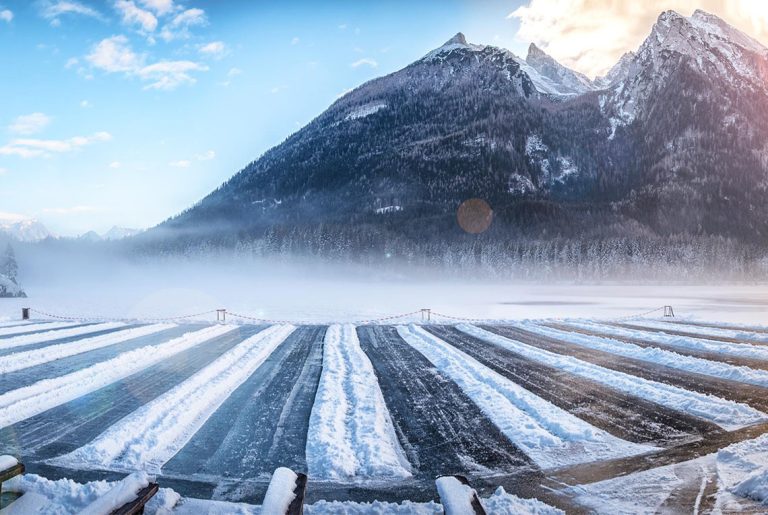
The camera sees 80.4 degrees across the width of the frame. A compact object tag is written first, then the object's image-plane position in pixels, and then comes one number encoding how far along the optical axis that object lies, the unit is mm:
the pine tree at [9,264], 68938
